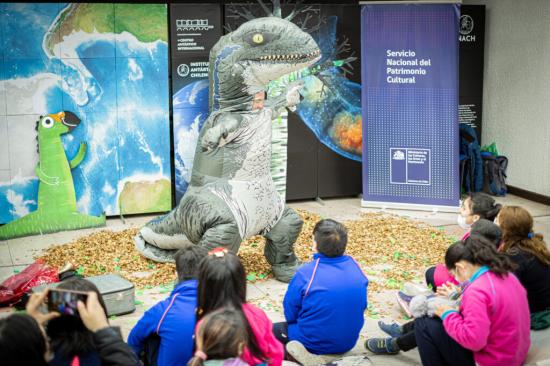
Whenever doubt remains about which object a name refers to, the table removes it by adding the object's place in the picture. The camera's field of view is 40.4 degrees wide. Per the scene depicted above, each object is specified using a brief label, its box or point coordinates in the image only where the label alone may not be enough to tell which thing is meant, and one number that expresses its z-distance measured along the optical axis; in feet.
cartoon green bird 23.77
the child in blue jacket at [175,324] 10.89
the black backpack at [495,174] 29.01
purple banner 25.58
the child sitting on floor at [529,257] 13.32
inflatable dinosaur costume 17.61
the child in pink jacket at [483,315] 11.25
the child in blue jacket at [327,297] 12.86
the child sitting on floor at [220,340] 8.26
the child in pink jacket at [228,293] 9.79
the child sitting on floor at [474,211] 15.61
